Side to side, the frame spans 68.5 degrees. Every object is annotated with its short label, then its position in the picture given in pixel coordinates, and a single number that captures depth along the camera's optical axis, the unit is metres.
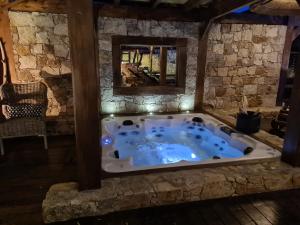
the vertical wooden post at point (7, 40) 3.69
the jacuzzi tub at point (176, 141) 3.03
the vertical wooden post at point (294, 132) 2.58
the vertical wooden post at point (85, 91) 1.81
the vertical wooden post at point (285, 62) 5.07
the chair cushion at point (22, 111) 3.59
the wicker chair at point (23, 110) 3.26
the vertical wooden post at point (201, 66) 4.55
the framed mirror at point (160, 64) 4.30
